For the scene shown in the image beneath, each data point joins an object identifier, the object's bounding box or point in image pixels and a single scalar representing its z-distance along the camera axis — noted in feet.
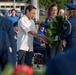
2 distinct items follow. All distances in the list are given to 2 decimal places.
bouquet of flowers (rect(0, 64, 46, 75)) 6.40
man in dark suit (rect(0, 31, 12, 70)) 17.88
